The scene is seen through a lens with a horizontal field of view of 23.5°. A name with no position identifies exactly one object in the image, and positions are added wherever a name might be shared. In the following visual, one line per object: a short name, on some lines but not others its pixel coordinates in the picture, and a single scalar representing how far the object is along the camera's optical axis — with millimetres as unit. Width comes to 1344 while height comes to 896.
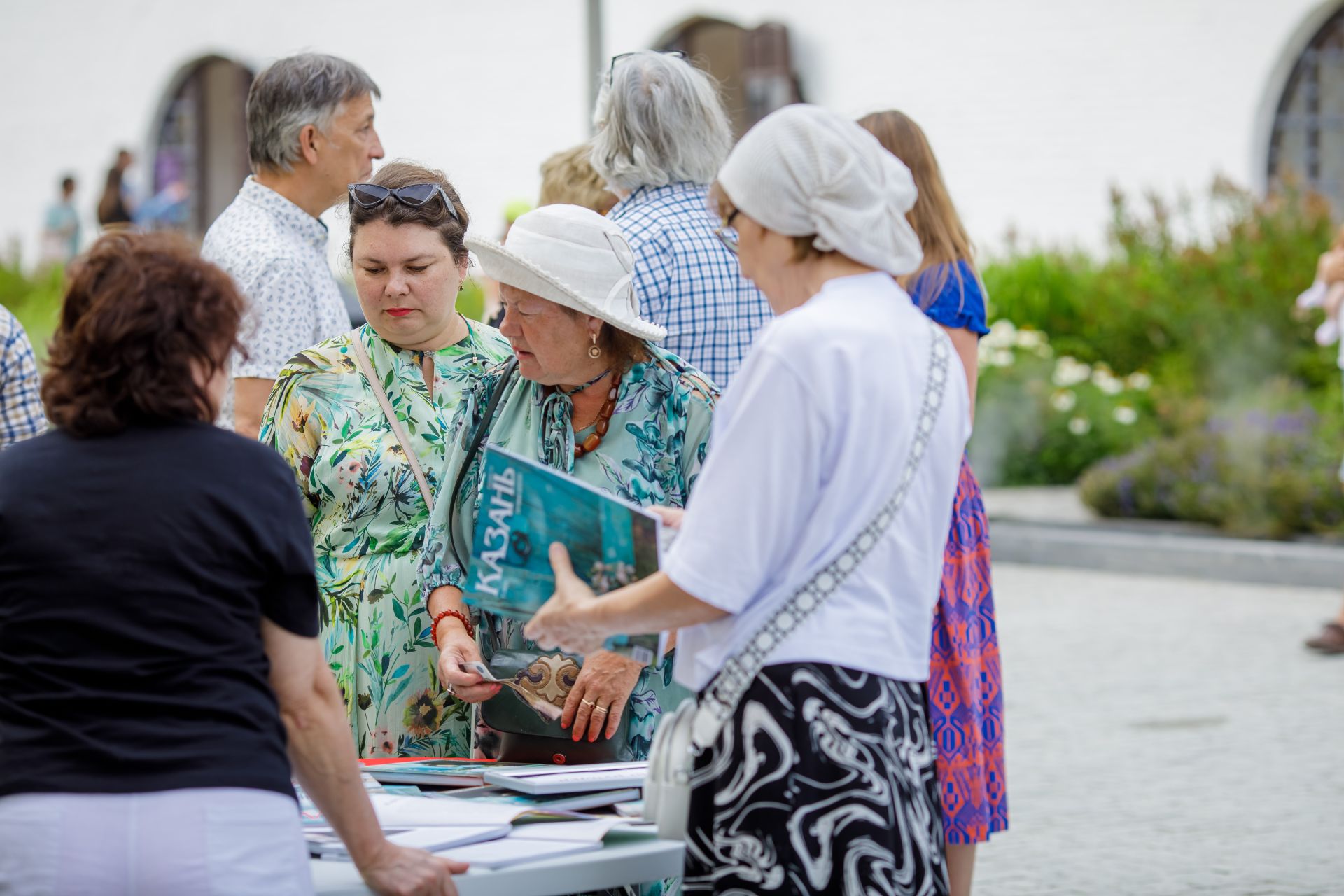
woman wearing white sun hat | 5484
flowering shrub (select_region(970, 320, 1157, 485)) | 24425
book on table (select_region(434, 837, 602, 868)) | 4278
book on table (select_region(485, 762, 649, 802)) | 4809
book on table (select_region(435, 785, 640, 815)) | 4726
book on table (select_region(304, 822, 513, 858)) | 4396
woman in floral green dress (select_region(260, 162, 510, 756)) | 6110
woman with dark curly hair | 3666
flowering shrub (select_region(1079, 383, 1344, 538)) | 19343
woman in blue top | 5913
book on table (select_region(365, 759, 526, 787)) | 5037
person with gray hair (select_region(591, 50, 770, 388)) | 7434
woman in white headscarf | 4070
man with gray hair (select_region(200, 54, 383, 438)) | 7252
